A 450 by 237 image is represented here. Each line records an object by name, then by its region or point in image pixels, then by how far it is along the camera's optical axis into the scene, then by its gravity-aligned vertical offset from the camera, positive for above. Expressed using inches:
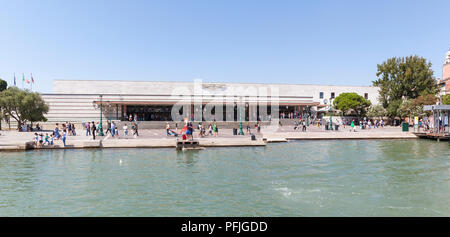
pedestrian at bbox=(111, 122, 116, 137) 1189.8 -36.4
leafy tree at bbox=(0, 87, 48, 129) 1526.8 +86.8
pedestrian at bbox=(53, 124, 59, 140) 995.4 -46.9
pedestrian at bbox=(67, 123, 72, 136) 1276.5 -34.2
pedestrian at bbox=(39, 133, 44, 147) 921.5 -61.6
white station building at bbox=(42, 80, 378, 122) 2130.9 +149.0
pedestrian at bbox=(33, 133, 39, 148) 927.0 -65.5
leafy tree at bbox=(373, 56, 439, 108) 2142.0 +295.0
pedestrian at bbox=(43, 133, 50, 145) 931.1 -62.6
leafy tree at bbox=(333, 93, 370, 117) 2293.3 +123.8
